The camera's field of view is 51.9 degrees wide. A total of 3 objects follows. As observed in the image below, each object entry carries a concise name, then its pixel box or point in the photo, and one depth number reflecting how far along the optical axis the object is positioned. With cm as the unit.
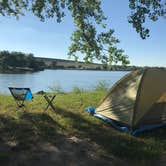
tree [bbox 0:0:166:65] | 567
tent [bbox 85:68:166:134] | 394
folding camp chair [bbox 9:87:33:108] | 503
